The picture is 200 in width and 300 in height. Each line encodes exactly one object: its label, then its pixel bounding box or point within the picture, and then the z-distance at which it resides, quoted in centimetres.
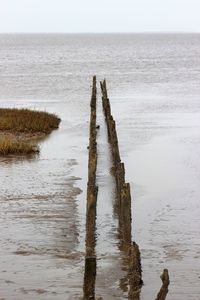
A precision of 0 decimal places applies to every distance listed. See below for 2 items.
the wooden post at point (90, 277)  1340
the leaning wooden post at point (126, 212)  1779
